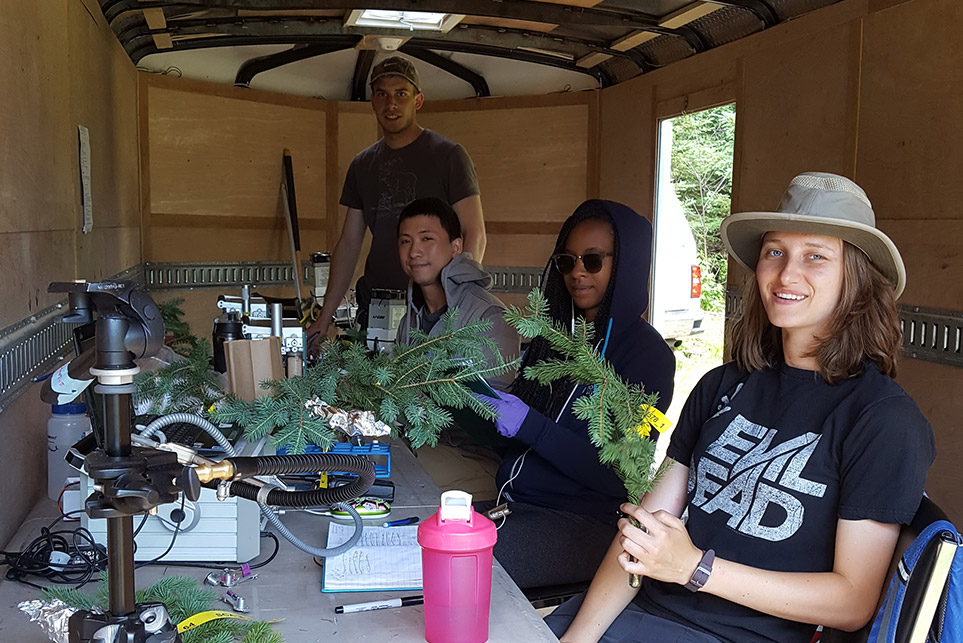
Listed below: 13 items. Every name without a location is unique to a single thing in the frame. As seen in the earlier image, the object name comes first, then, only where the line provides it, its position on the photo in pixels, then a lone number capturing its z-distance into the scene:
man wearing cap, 4.57
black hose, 0.93
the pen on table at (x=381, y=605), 1.50
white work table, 1.41
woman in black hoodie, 2.35
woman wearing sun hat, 1.59
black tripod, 0.90
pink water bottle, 1.36
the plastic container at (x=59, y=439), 2.15
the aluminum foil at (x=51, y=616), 1.21
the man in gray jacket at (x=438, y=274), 3.42
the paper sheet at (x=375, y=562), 1.60
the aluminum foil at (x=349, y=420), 1.98
